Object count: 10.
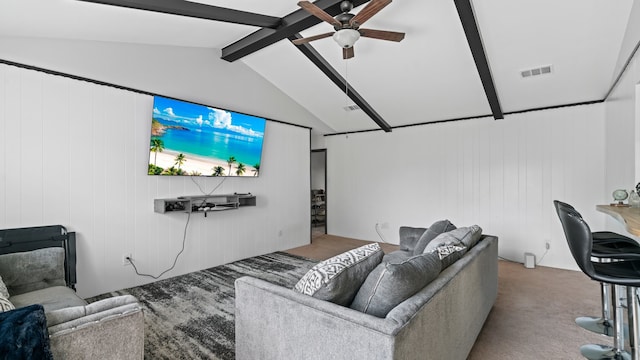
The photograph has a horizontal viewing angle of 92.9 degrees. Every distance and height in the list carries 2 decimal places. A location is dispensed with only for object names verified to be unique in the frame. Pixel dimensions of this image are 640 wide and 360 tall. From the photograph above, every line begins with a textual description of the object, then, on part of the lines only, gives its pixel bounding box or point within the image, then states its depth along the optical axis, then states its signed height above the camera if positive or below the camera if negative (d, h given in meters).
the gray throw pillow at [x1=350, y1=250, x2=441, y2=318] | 1.46 -0.53
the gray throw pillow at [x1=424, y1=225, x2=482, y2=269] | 2.02 -0.47
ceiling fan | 2.45 +1.38
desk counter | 1.43 -0.21
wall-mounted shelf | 3.89 -0.33
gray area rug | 2.38 -1.30
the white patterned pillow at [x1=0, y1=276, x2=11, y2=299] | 1.94 -0.73
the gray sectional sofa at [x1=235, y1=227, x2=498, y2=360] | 1.23 -0.68
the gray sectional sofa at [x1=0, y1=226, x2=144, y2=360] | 1.33 -0.70
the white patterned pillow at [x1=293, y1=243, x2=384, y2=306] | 1.53 -0.51
